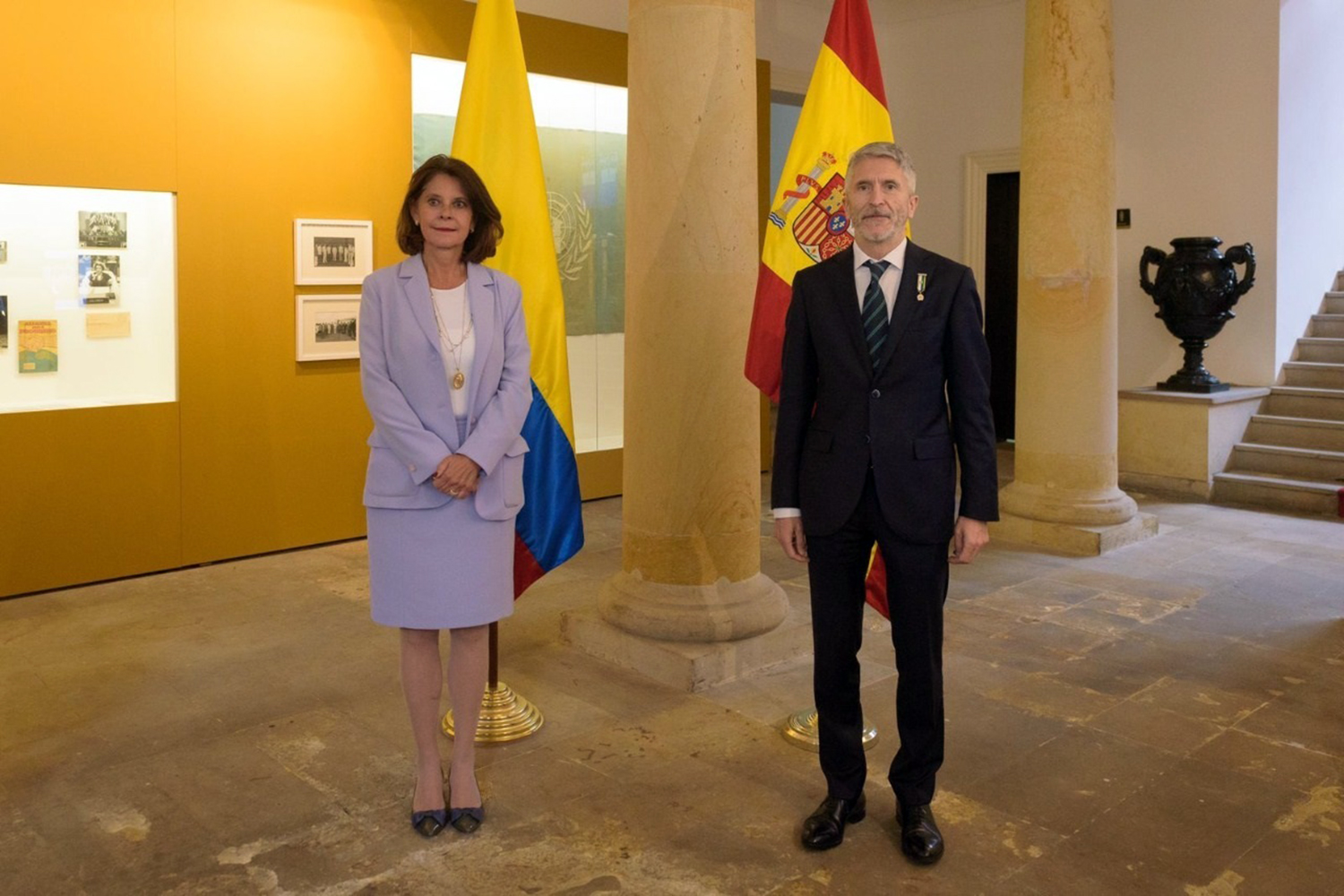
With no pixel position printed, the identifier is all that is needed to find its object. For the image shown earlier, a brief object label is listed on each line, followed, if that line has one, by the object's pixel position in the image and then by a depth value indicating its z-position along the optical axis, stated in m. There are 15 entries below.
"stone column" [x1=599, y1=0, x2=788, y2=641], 4.50
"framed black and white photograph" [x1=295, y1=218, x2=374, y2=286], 6.78
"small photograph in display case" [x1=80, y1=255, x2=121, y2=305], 6.06
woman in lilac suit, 3.14
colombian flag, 3.90
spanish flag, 4.05
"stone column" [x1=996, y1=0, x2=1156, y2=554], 7.02
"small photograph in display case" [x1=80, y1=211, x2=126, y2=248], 6.02
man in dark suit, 2.98
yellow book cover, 5.88
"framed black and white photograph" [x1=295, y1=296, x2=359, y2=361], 6.82
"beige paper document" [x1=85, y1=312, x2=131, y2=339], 6.12
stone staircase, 8.32
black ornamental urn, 8.94
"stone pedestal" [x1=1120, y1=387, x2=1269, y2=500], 8.66
